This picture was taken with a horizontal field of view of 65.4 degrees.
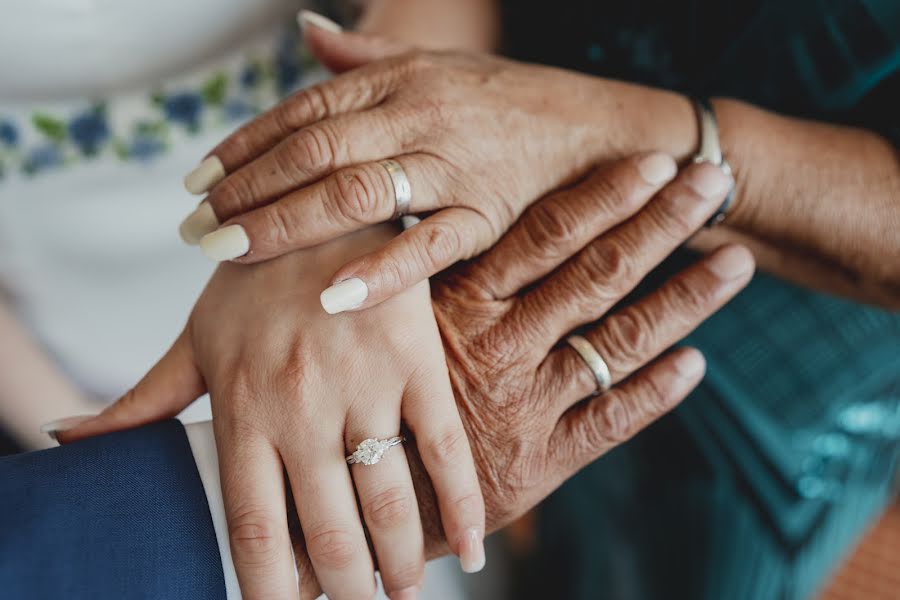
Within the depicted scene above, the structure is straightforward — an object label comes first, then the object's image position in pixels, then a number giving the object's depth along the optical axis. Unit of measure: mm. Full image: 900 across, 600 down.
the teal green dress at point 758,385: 882
